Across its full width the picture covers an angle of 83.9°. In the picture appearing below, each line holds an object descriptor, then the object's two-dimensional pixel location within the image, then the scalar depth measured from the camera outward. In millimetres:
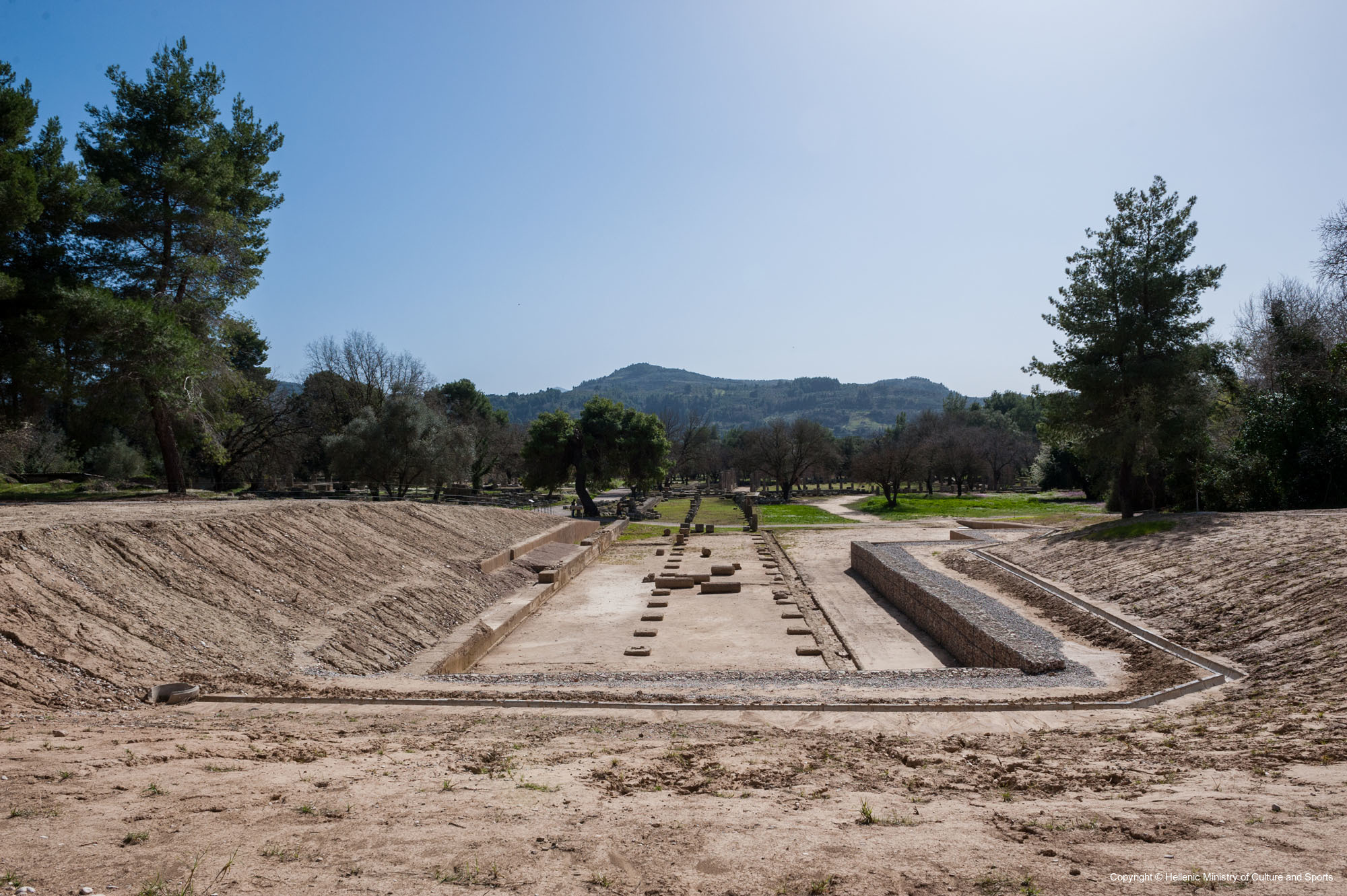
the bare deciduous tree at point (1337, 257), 19188
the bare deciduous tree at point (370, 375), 46031
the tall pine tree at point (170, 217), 20219
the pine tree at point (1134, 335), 21766
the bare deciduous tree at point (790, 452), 59250
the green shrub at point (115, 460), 40062
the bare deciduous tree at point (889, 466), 49500
